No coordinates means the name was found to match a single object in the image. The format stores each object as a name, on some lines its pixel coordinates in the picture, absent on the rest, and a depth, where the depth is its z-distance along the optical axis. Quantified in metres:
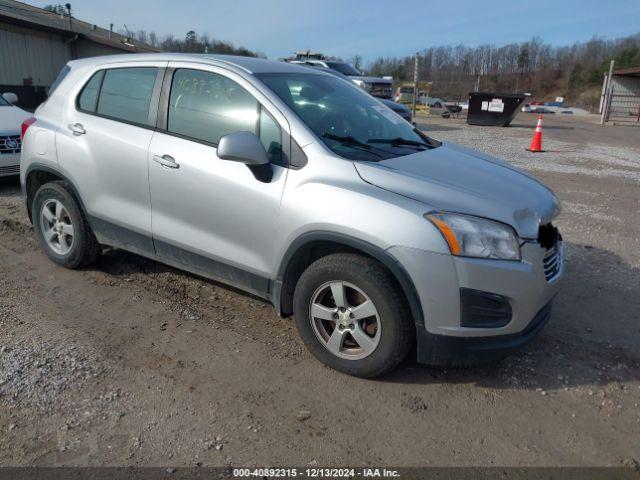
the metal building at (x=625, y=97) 29.75
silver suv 2.78
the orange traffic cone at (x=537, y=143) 13.29
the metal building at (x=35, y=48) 21.20
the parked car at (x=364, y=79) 16.96
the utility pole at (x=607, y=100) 24.58
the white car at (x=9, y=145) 7.30
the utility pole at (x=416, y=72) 27.51
